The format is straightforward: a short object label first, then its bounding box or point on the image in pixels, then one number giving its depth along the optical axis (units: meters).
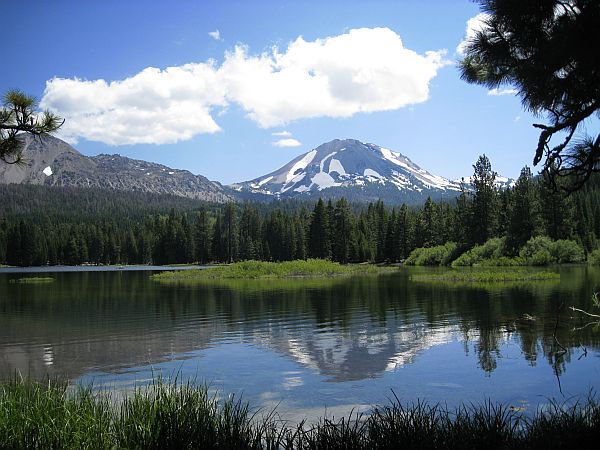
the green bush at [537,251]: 80.56
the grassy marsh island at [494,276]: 54.43
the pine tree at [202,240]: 158.62
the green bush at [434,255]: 97.19
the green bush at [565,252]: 84.69
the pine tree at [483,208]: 97.06
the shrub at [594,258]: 81.89
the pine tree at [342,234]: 129.12
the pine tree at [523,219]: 88.31
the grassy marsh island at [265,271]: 77.50
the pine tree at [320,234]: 128.75
